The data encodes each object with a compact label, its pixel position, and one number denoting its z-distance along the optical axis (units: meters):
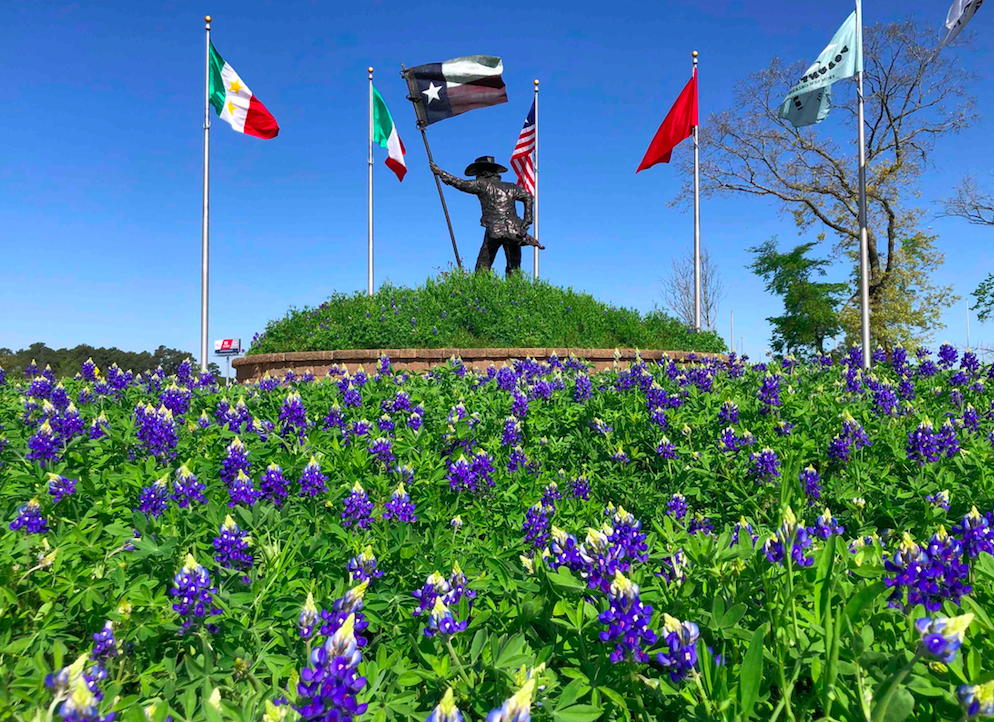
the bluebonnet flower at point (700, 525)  2.89
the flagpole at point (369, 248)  21.14
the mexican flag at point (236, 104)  17.70
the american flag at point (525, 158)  20.09
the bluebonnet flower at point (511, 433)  4.13
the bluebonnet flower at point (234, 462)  3.06
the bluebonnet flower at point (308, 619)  1.48
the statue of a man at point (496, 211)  15.95
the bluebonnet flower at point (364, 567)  1.99
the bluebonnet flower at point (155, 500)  2.73
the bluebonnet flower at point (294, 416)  4.12
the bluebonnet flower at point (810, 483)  3.11
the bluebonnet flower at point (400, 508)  2.64
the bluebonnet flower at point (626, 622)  1.39
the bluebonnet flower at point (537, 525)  2.67
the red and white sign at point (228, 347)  36.65
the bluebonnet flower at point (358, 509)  2.69
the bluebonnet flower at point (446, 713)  1.00
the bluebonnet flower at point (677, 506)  2.96
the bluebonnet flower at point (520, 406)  4.80
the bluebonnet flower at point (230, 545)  2.10
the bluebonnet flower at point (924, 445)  3.56
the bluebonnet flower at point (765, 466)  3.45
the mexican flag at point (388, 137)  20.61
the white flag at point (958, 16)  14.03
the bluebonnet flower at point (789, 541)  1.58
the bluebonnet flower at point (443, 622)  1.48
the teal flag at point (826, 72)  17.47
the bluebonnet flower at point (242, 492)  2.63
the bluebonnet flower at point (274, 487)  2.90
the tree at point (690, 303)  41.59
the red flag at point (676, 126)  19.66
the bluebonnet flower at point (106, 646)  1.78
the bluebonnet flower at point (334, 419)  4.56
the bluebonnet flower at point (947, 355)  7.14
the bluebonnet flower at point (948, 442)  3.66
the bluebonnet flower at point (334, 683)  1.06
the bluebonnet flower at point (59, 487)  2.92
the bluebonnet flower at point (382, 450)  3.56
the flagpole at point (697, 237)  18.56
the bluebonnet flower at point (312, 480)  2.95
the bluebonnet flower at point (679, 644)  1.32
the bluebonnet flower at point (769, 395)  4.68
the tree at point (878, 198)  29.08
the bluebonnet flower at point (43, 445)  3.35
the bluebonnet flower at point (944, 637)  1.05
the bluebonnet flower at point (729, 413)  4.23
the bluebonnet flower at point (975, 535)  1.84
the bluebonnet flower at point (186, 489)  2.80
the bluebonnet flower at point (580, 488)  3.44
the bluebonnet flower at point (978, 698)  1.04
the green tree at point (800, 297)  35.44
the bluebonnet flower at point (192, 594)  1.74
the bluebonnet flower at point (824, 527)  2.01
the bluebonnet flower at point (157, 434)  3.70
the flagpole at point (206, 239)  16.84
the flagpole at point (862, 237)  17.02
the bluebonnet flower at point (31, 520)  2.49
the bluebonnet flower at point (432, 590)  1.73
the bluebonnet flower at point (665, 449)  3.83
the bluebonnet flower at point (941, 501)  2.80
